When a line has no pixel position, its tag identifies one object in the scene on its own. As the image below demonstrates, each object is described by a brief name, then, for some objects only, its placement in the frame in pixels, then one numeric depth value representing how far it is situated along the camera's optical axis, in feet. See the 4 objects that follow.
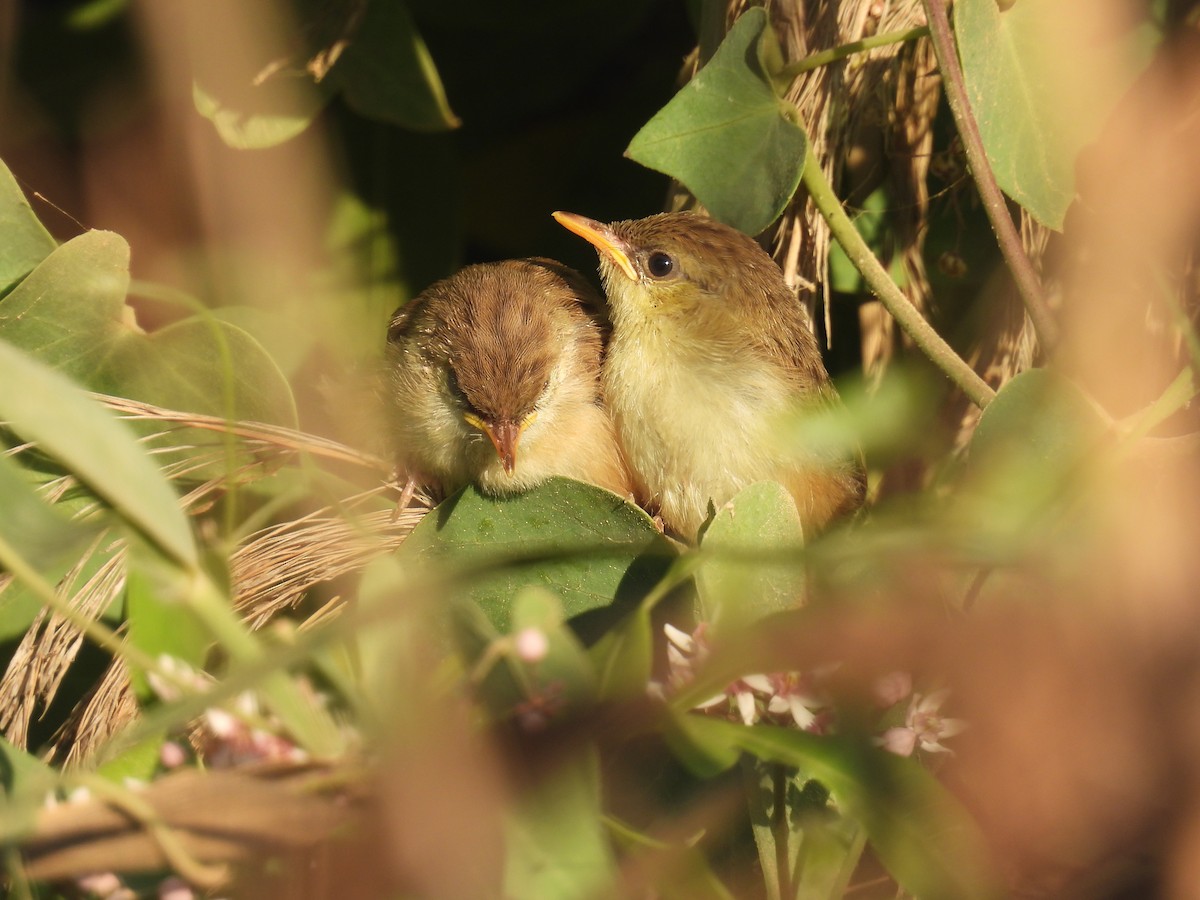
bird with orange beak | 10.85
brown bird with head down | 10.88
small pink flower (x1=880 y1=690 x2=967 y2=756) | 10.66
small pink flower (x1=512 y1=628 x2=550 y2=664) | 9.77
